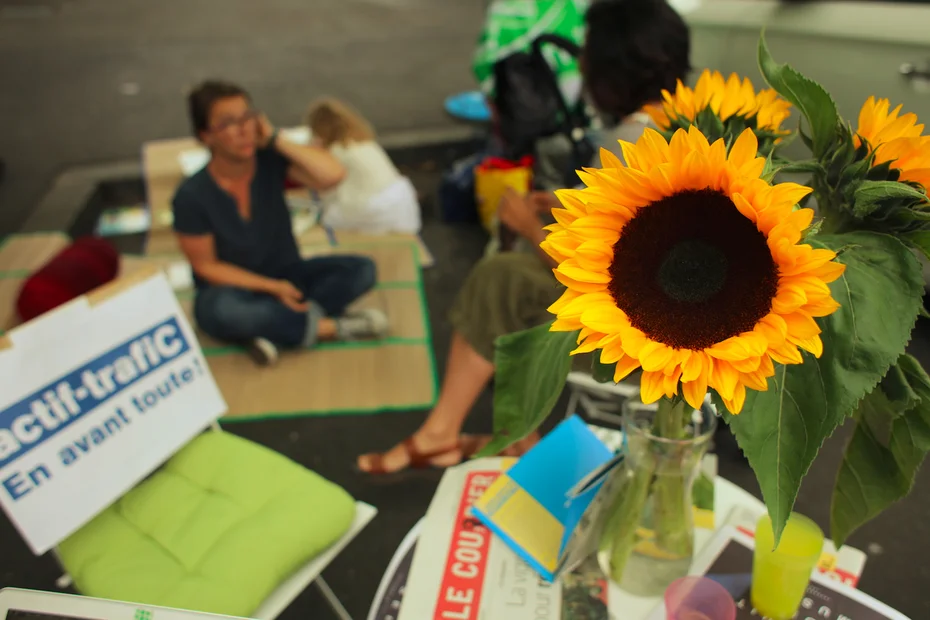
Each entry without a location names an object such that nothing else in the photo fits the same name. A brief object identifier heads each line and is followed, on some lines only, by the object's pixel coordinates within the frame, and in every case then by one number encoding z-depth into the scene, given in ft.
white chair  3.04
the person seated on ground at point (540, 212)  4.58
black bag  7.57
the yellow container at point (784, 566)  2.39
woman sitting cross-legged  5.92
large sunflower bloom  1.44
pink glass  2.33
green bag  8.24
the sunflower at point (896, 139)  1.65
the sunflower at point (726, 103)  2.07
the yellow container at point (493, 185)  8.46
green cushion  3.07
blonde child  8.43
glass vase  2.30
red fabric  4.86
